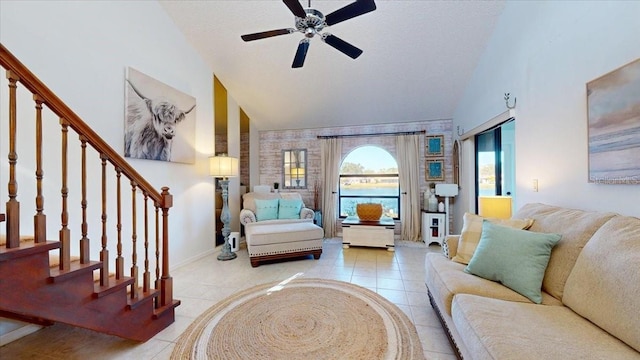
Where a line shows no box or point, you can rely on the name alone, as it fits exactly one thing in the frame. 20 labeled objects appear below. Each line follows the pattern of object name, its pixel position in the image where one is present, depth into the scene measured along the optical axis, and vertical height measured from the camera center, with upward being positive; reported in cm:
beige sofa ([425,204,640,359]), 104 -69
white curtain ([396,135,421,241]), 473 -6
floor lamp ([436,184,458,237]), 424 -21
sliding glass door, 368 +27
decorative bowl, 434 -54
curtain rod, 479 +92
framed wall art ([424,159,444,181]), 476 +20
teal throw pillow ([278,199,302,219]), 408 -46
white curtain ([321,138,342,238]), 507 -5
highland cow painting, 272 +75
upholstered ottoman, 332 -82
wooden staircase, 116 -47
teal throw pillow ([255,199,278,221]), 397 -46
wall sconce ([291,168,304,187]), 539 +15
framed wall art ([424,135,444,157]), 476 +66
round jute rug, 169 -115
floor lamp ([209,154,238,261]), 367 +10
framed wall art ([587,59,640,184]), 145 +33
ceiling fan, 191 +134
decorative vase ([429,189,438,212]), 447 -44
